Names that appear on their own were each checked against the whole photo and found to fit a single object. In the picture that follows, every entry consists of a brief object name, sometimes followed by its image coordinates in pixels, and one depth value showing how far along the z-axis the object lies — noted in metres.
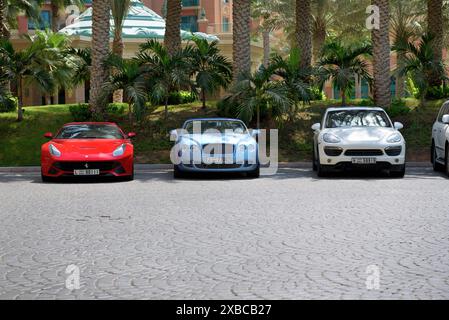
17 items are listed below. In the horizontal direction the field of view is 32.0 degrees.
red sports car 17.08
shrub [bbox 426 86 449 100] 28.66
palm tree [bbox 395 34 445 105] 26.68
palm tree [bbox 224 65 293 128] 24.14
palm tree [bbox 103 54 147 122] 24.98
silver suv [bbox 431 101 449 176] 17.55
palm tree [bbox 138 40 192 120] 25.50
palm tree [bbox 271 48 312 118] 25.20
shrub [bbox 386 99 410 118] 26.42
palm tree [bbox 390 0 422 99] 46.53
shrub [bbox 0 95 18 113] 26.33
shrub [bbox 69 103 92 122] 26.34
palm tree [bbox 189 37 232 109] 26.62
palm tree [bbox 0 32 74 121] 26.45
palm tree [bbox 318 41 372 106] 26.12
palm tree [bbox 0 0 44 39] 48.78
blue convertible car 17.42
